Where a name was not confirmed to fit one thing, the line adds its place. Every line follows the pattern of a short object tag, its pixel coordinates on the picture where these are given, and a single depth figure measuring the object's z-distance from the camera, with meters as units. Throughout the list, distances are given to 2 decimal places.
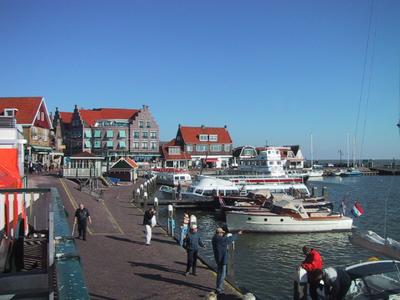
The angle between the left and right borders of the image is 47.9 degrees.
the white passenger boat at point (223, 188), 50.56
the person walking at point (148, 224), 20.87
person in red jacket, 13.17
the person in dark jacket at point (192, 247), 15.45
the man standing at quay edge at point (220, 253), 13.53
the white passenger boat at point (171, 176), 78.06
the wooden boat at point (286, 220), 33.12
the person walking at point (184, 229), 21.61
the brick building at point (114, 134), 106.62
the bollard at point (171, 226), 24.79
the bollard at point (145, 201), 44.73
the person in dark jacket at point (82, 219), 20.22
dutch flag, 29.98
